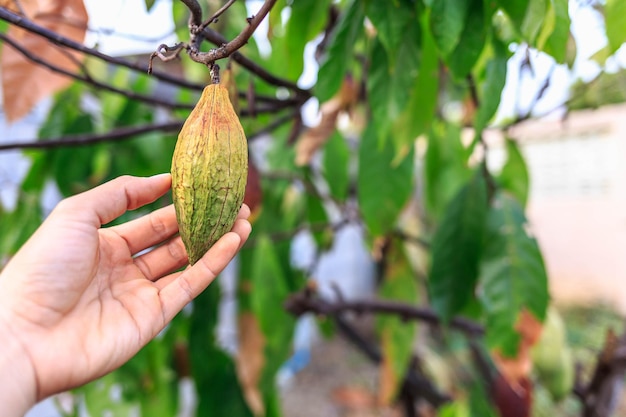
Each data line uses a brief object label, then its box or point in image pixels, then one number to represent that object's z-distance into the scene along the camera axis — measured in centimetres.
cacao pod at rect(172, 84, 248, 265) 37
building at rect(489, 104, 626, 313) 439
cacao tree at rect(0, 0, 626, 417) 53
